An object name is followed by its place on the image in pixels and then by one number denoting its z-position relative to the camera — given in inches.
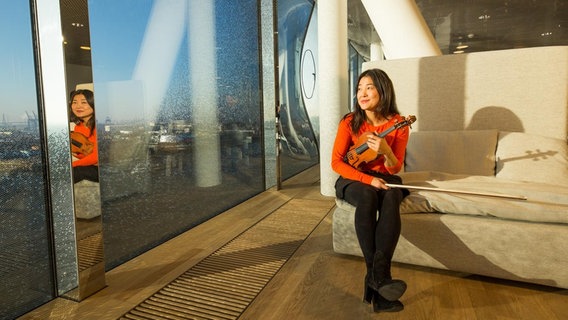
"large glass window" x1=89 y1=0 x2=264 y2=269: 80.2
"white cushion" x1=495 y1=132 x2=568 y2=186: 84.0
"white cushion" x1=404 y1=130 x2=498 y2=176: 93.2
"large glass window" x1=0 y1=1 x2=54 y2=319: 58.4
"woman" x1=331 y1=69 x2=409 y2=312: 58.3
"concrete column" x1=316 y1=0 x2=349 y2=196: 136.1
